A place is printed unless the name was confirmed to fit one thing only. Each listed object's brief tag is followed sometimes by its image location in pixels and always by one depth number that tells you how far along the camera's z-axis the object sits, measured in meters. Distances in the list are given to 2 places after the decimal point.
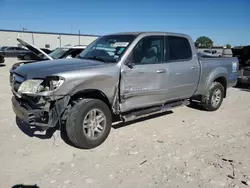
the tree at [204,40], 76.84
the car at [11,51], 25.46
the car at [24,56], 22.18
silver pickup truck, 2.81
